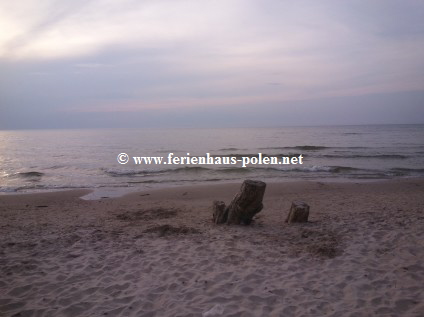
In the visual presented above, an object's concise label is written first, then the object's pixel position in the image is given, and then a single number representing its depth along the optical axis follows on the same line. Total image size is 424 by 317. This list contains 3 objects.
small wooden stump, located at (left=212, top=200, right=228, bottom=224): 7.57
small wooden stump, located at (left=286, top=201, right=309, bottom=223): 7.38
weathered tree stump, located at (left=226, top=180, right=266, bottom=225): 7.04
